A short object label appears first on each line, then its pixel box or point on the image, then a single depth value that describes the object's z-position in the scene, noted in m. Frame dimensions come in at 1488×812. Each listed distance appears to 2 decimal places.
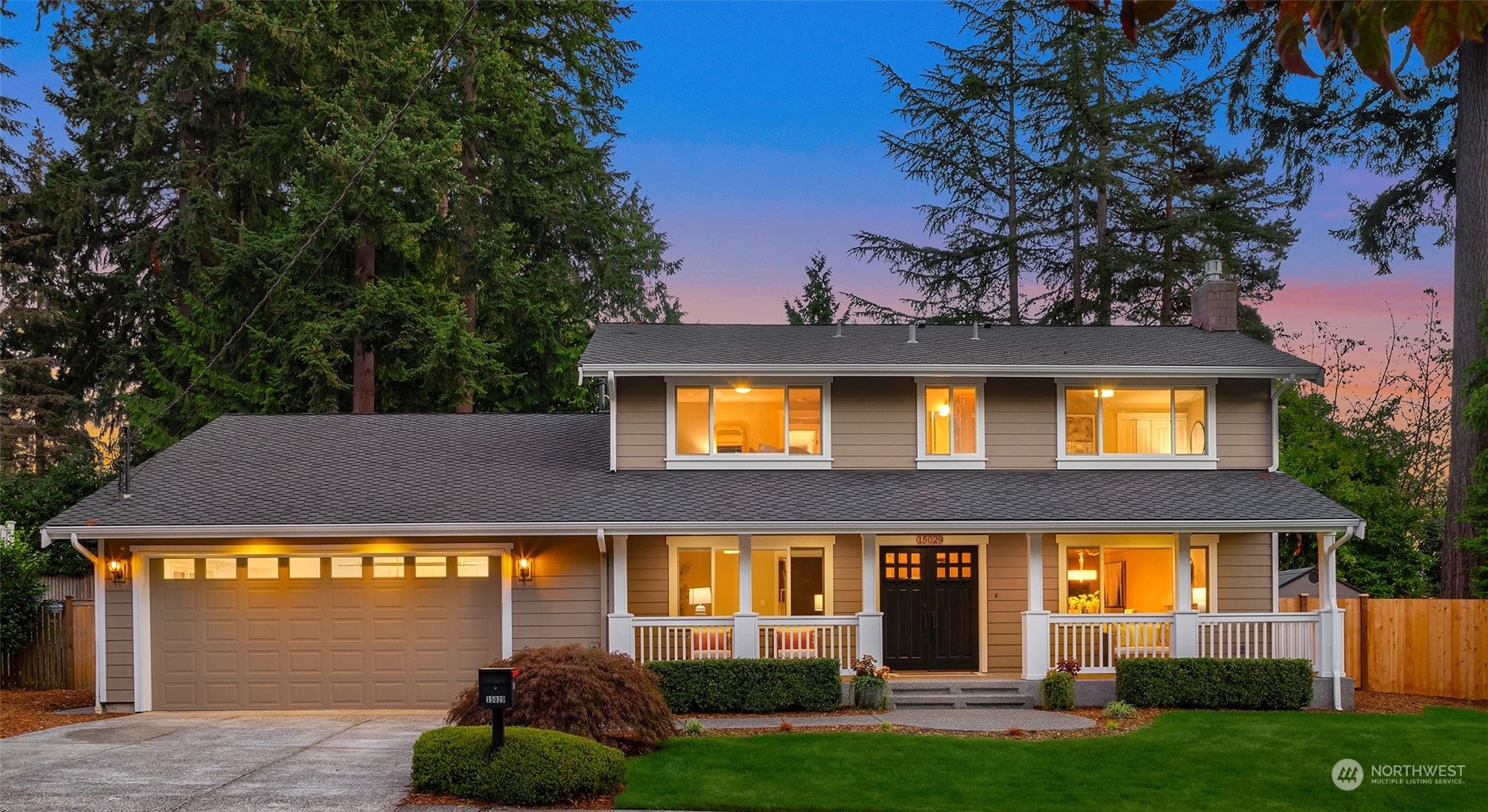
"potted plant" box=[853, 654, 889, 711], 15.18
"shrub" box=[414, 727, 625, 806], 9.93
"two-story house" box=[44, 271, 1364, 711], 15.70
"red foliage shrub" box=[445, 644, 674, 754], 11.63
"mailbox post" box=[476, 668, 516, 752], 9.93
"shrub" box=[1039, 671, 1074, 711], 15.30
